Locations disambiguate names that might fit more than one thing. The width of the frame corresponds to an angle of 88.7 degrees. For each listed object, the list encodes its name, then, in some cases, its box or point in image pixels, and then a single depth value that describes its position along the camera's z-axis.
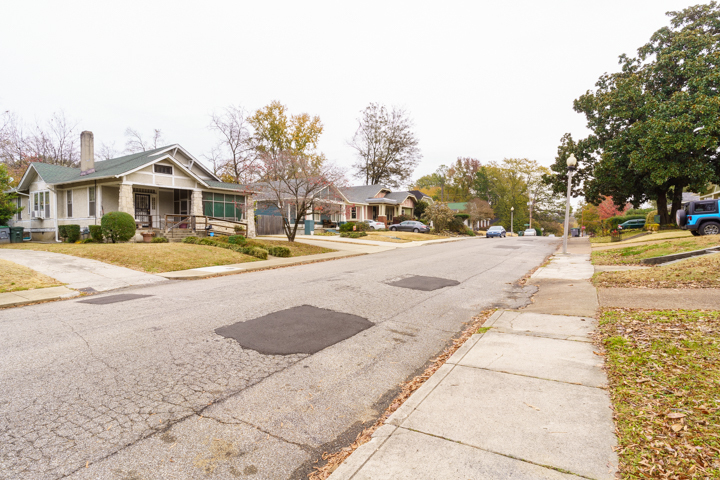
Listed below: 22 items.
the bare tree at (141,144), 47.03
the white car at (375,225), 42.42
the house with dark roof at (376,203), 47.33
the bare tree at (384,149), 58.19
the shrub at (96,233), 19.90
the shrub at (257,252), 16.88
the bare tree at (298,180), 20.81
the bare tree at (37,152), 38.31
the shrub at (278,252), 18.16
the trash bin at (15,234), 23.55
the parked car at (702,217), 17.69
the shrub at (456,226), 42.73
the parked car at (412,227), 41.76
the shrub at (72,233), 21.83
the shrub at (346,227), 36.47
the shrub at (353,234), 34.36
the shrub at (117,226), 18.69
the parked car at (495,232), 42.59
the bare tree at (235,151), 44.62
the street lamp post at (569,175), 17.17
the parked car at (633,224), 32.25
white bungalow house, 22.11
